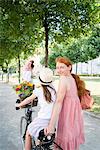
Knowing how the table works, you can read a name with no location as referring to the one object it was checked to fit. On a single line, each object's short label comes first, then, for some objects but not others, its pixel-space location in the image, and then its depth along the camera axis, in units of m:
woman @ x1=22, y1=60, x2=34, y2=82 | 3.25
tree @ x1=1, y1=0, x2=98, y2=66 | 6.67
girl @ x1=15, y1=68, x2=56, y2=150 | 2.07
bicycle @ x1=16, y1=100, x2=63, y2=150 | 2.00
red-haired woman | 1.97
